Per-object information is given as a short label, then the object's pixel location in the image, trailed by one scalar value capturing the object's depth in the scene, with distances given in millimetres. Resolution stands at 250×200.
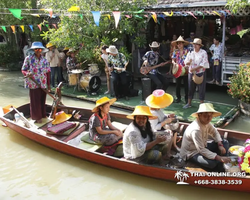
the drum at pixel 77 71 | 10625
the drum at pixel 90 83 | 10516
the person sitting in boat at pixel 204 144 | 4895
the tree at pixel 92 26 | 10461
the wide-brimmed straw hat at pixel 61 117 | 7353
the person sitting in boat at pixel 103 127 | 5785
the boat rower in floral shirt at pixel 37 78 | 7213
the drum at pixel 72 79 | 11062
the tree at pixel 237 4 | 8125
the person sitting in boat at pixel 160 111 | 5516
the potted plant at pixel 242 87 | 7855
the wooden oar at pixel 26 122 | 7337
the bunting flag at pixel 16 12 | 8222
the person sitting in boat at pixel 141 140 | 4953
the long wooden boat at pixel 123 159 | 4742
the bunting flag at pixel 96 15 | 8680
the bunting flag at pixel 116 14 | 8912
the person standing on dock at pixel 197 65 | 7855
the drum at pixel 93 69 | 10664
